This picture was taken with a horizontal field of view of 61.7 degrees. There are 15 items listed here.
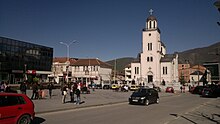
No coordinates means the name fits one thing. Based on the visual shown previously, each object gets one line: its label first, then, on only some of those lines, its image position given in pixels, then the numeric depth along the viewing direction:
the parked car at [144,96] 16.55
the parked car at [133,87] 41.60
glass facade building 42.64
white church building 61.06
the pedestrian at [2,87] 15.05
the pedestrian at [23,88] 15.88
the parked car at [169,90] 40.03
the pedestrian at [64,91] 15.17
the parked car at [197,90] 35.83
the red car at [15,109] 6.88
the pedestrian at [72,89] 15.87
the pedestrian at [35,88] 17.25
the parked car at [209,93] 27.67
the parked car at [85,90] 28.30
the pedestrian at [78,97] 14.98
